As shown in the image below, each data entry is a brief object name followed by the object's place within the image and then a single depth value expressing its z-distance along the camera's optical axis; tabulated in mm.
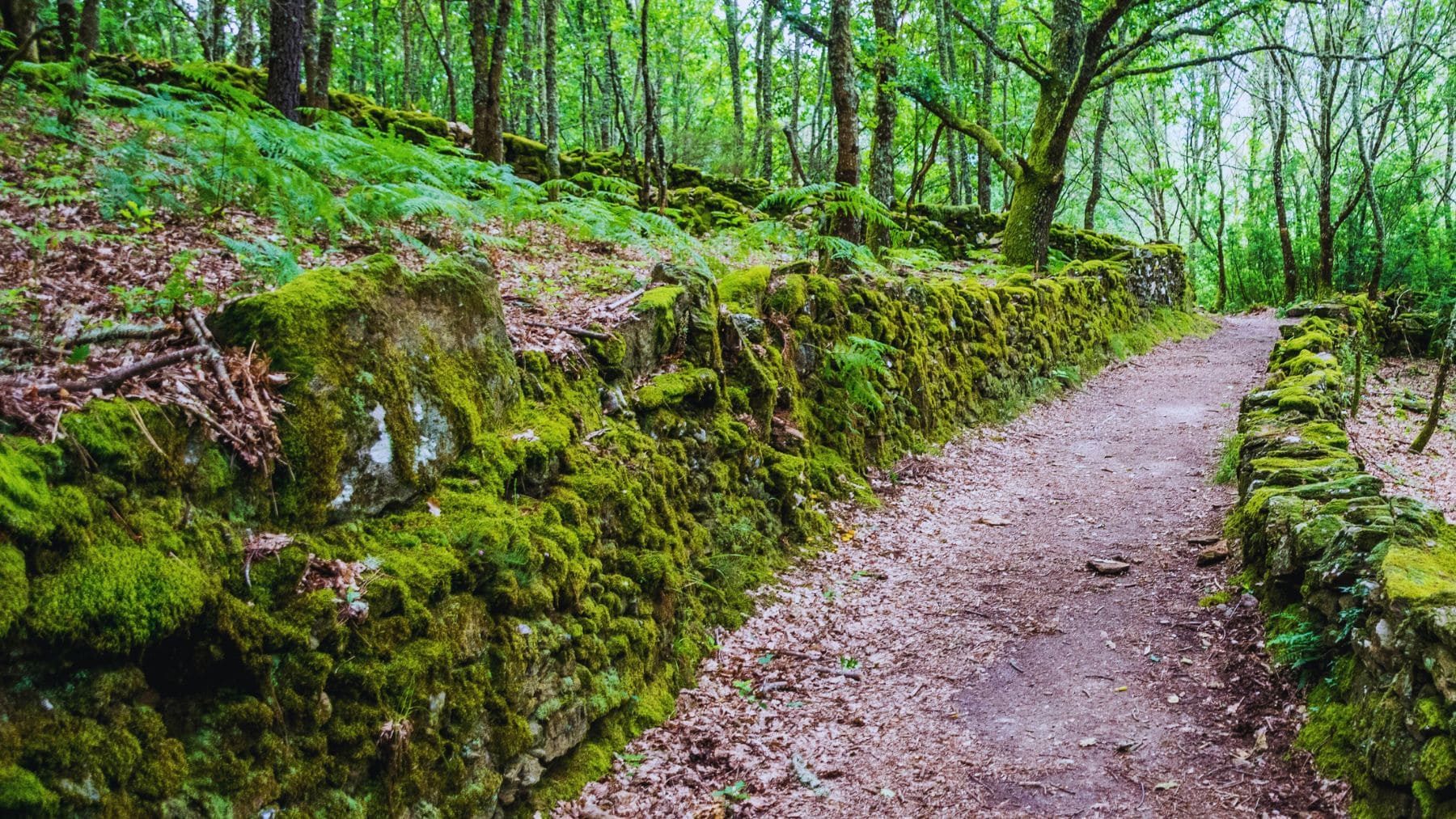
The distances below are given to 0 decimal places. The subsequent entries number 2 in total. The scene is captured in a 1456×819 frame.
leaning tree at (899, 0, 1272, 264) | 11680
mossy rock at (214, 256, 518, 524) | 2971
